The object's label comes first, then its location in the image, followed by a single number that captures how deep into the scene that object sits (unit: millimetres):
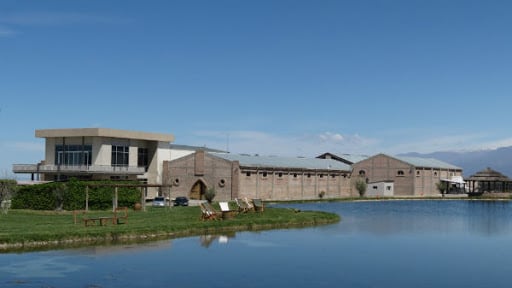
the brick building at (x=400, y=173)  102812
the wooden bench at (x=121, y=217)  38684
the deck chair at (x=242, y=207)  48712
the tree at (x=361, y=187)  100675
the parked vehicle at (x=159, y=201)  64962
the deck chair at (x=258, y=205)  49062
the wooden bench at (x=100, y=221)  36894
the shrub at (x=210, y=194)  77375
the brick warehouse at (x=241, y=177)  79938
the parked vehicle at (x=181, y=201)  66875
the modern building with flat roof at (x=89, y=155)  73938
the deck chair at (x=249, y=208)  49338
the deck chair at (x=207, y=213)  42281
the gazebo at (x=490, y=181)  116625
